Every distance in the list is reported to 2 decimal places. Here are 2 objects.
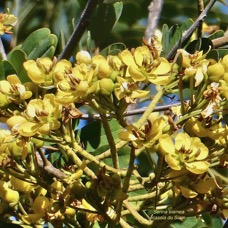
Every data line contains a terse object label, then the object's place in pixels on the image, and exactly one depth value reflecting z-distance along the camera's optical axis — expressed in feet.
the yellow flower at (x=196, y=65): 3.34
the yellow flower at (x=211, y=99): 3.29
